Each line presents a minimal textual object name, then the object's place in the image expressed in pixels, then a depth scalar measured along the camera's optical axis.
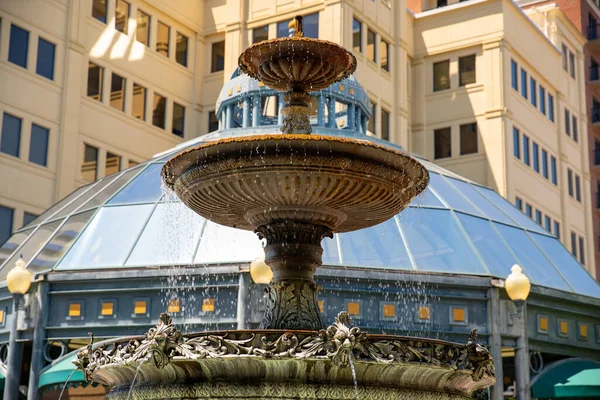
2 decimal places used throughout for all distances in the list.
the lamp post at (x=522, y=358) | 19.41
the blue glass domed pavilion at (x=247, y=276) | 18.72
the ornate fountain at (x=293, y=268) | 9.30
